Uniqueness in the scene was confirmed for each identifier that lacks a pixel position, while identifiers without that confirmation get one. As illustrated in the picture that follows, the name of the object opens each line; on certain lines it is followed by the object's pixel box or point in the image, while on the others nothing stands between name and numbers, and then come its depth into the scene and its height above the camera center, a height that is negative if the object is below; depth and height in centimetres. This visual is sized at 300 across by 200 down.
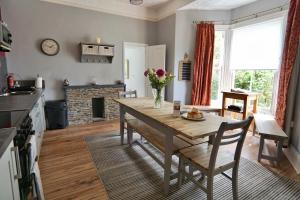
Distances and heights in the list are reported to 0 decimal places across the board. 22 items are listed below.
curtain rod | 322 +129
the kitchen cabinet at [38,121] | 231 -69
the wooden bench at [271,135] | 246 -81
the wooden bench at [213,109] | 401 -75
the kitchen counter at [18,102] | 184 -33
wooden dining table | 156 -47
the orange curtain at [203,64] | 426 +30
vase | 238 -30
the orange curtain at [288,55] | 277 +36
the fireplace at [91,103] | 414 -69
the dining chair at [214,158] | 148 -79
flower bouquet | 228 -6
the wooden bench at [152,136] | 198 -78
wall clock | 383 +60
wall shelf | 411 +53
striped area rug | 192 -127
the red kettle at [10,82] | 328 -15
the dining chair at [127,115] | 311 -75
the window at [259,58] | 345 +39
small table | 350 -43
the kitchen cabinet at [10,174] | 98 -61
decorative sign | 446 +17
